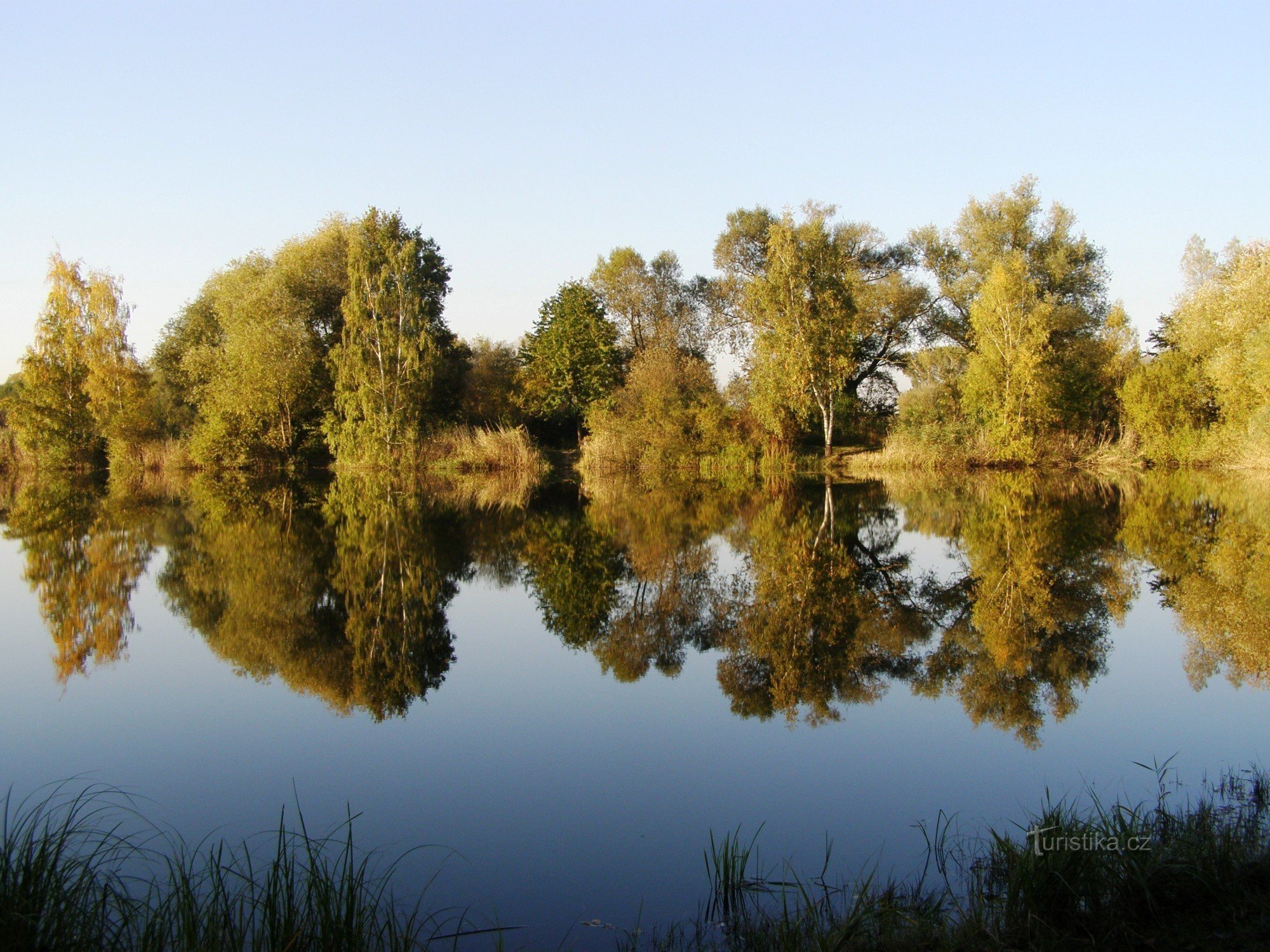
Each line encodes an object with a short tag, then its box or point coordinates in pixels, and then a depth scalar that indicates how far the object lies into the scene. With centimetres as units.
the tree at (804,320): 3166
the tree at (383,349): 3294
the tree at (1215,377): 2734
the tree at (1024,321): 3100
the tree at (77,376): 3375
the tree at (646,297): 4234
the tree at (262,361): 3366
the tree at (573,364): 3812
